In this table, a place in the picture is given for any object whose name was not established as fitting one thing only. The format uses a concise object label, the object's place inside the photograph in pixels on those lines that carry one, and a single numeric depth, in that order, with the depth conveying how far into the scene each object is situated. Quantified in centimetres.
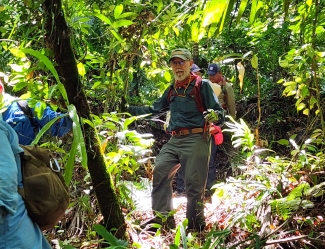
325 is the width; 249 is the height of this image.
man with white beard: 385
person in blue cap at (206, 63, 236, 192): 603
